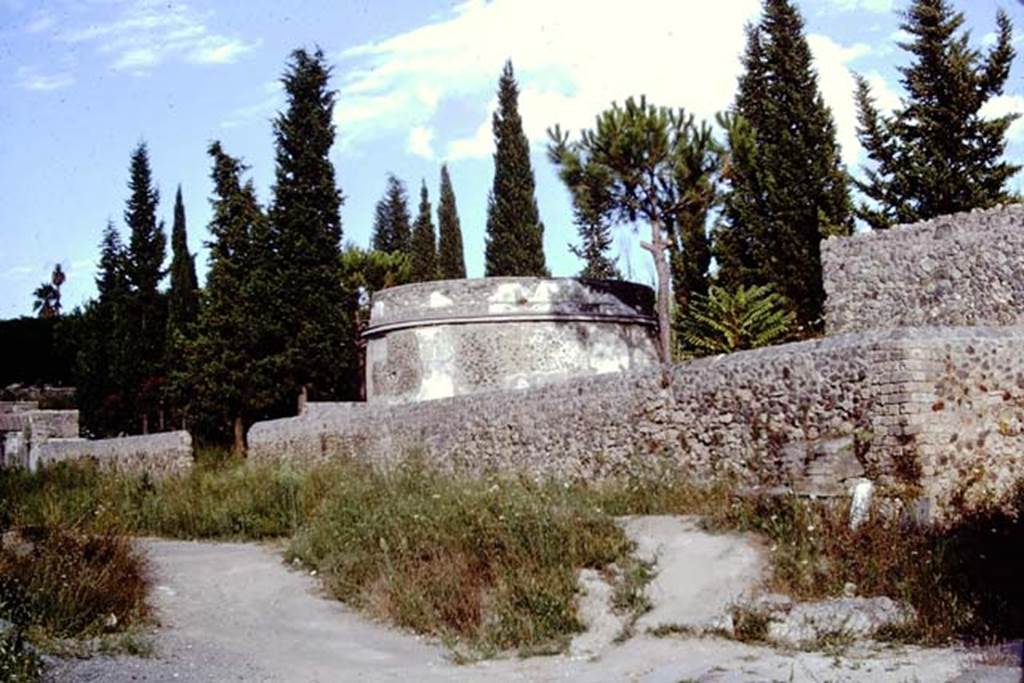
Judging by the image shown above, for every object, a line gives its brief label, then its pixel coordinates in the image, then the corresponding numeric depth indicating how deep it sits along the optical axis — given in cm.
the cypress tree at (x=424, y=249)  3959
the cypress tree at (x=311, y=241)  2819
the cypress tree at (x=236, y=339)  2800
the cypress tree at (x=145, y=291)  3591
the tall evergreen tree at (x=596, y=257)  4000
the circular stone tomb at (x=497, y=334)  2236
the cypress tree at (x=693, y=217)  2022
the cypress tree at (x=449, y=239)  3881
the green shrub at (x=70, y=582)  846
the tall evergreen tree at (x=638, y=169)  1970
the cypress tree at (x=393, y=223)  4769
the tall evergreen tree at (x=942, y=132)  2277
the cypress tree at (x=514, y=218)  3155
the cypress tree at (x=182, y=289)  3572
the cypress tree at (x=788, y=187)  2322
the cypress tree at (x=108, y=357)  3606
